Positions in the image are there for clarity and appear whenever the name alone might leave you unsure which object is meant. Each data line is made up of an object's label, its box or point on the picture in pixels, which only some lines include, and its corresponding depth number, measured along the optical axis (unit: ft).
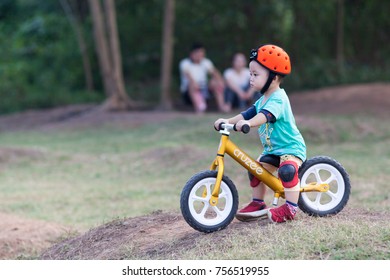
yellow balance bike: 18.33
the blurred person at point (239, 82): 53.90
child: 18.79
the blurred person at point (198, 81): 54.70
